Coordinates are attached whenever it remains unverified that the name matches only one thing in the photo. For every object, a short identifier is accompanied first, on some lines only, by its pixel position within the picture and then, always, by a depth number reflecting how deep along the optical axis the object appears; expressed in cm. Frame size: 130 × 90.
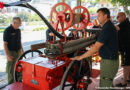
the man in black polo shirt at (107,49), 202
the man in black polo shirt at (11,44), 302
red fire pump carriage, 214
